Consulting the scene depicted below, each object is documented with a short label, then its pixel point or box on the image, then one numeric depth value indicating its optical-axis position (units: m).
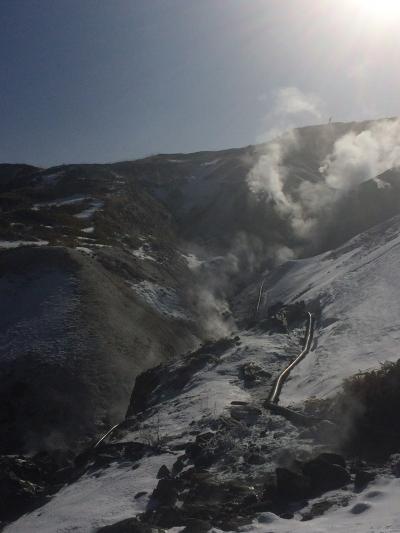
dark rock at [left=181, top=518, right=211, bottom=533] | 11.05
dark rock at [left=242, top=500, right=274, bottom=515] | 11.67
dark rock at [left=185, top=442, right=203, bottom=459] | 15.79
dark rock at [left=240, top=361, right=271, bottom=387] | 22.25
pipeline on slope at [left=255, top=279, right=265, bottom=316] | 44.28
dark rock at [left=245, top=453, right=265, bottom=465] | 14.55
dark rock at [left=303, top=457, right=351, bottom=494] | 11.95
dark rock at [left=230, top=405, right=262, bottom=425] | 17.55
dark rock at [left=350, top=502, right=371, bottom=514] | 10.35
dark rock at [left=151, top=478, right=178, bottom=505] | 13.09
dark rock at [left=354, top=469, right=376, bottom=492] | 11.70
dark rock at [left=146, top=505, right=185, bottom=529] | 11.83
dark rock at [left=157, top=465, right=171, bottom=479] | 14.79
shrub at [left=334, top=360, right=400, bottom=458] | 13.70
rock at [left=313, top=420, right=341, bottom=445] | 14.59
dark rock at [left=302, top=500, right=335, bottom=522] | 10.77
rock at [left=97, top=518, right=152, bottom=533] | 11.29
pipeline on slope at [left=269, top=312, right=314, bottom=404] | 19.71
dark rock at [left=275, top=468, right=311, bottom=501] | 11.84
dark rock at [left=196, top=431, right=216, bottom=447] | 16.22
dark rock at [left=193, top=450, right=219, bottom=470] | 14.98
